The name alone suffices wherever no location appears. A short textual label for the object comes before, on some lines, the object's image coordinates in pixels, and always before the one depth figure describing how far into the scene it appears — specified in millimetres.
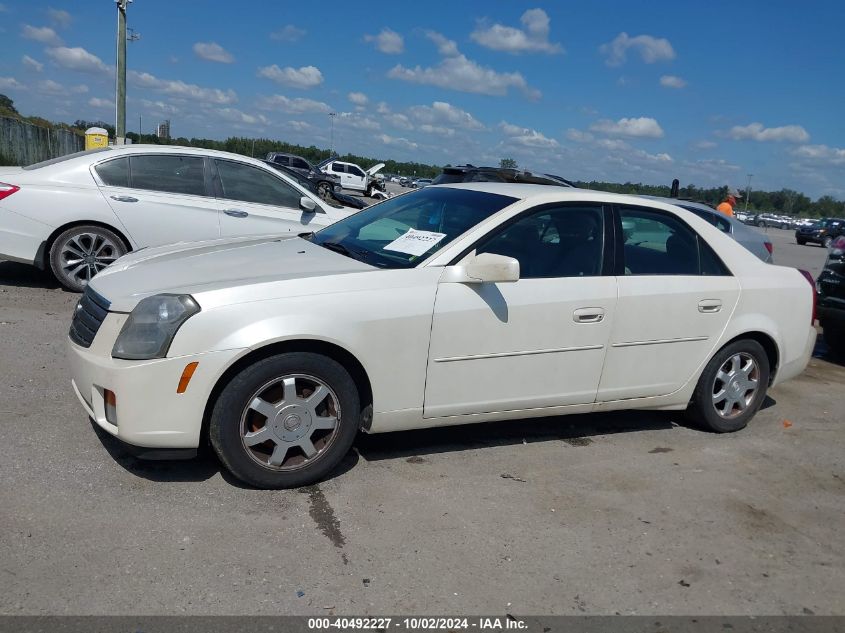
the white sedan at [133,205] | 7680
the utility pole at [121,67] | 23391
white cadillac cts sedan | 3707
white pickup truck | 44750
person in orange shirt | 12712
